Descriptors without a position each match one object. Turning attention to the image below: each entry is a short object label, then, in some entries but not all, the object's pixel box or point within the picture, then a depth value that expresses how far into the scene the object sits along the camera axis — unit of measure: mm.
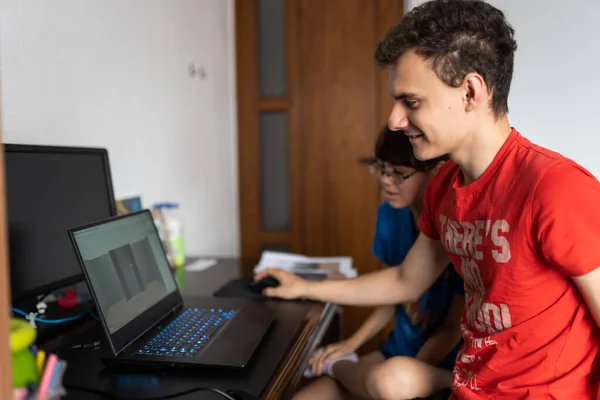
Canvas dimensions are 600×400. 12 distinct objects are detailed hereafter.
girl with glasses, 1189
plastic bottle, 1703
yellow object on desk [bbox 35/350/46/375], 607
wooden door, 2443
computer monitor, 987
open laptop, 845
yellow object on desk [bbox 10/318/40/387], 551
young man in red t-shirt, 777
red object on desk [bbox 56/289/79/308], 1212
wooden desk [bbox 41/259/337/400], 771
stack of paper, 1570
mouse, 1318
